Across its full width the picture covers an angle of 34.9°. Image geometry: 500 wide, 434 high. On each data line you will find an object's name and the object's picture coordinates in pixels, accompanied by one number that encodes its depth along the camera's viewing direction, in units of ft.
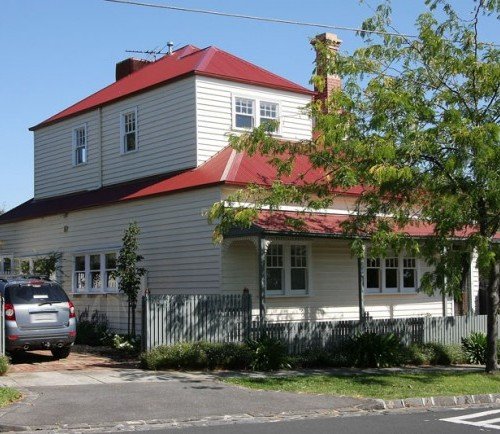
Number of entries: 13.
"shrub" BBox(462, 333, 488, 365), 65.80
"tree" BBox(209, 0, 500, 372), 50.83
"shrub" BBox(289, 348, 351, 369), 59.16
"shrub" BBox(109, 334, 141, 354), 63.16
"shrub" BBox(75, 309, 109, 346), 72.84
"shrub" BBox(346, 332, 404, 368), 60.13
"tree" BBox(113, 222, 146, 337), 68.54
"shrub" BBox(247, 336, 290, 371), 56.03
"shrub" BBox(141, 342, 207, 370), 54.29
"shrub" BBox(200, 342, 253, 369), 55.62
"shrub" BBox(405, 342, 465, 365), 62.80
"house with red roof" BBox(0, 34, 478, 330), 67.36
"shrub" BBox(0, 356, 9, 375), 49.57
